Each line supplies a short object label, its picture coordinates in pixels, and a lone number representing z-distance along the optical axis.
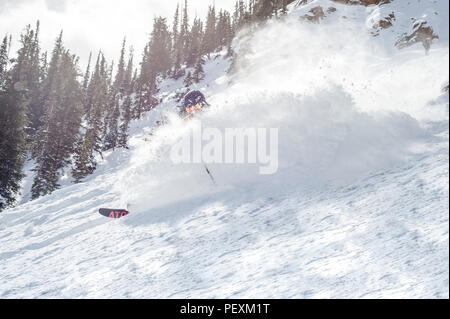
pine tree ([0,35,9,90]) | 32.38
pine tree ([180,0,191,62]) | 64.01
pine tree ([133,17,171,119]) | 48.73
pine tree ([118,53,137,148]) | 34.01
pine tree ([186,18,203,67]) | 53.99
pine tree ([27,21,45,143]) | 39.62
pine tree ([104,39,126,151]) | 36.35
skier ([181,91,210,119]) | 13.15
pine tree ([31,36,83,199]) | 23.89
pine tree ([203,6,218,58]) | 59.99
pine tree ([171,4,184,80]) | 53.78
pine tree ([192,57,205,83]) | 46.28
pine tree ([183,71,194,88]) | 46.94
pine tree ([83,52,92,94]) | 71.05
